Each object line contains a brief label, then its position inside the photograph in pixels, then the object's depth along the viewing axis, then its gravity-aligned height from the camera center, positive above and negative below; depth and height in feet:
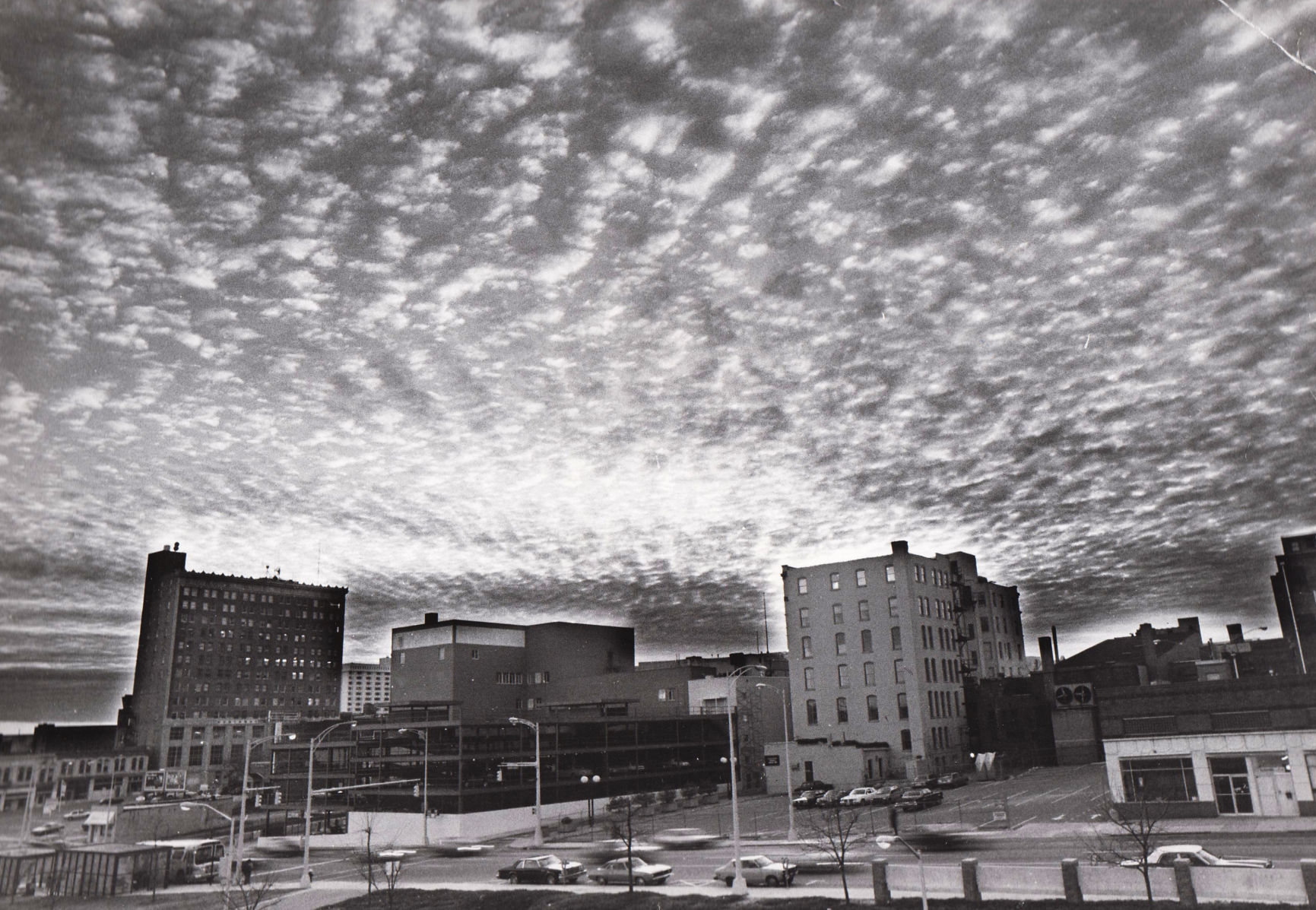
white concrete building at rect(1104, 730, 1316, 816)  167.73 -16.15
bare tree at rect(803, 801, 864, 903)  140.14 -26.95
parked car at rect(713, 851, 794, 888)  130.00 -24.80
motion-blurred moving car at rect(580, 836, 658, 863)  180.65 -30.20
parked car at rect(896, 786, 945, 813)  214.07 -25.02
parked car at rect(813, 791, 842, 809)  240.53 -27.04
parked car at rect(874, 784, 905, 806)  228.43 -25.00
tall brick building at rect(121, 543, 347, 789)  522.88 +28.99
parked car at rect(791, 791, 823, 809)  248.52 -27.57
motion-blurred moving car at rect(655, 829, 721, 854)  189.21 -29.76
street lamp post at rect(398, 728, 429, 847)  234.79 -23.92
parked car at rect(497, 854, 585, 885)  152.15 -27.62
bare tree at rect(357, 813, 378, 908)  146.53 -28.95
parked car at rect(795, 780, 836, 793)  268.41 -26.55
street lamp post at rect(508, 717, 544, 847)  208.03 -24.66
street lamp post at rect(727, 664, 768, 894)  122.01 -24.49
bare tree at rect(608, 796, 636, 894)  136.36 -29.60
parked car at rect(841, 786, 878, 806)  234.99 -25.98
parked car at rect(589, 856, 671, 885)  140.46 -26.56
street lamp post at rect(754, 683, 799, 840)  179.31 -25.91
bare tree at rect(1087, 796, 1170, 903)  111.55 -22.90
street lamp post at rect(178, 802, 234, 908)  135.58 -23.83
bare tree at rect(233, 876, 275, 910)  127.33 -27.61
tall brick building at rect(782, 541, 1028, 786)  297.94 +11.67
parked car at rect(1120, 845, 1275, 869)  111.96 -21.54
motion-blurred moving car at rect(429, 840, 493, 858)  207.51 -32.89
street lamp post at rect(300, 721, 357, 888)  158.67 -27.46
